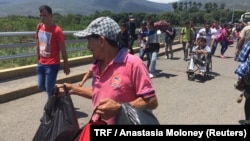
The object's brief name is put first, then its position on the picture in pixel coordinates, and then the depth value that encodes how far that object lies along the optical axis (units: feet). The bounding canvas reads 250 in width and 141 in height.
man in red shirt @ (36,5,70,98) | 11.74
